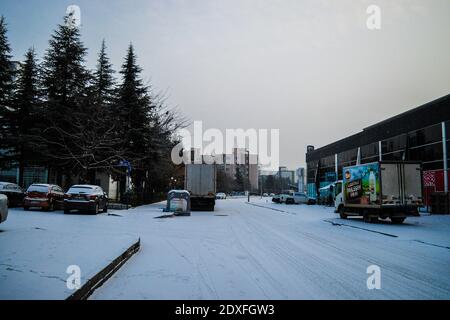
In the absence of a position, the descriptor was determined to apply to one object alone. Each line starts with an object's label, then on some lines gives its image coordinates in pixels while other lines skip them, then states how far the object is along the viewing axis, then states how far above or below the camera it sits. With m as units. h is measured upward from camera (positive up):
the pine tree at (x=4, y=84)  32.83 +10.35
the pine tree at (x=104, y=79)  35.12 +11.98
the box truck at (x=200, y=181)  26.67 +0.68
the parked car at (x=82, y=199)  19.14 -0.57
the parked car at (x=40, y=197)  19.94 -0.49
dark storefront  29.44 +5.39
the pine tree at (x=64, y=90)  29.73 +9.28
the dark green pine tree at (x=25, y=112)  30.69 +7.34
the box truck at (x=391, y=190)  17.16 +0.05
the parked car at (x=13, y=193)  21.77 -0.28
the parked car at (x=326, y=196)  42.37 -0.70
